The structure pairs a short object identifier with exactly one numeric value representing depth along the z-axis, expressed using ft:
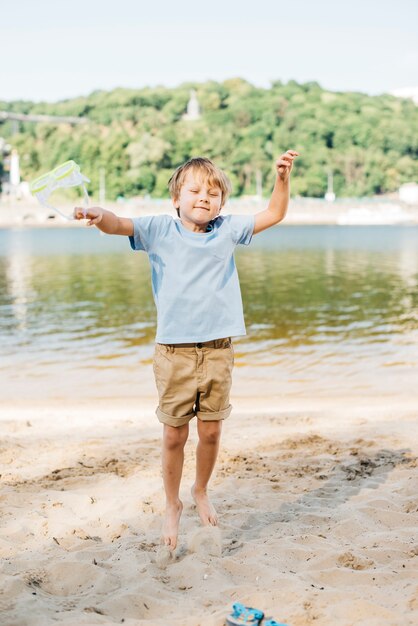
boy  10.55
